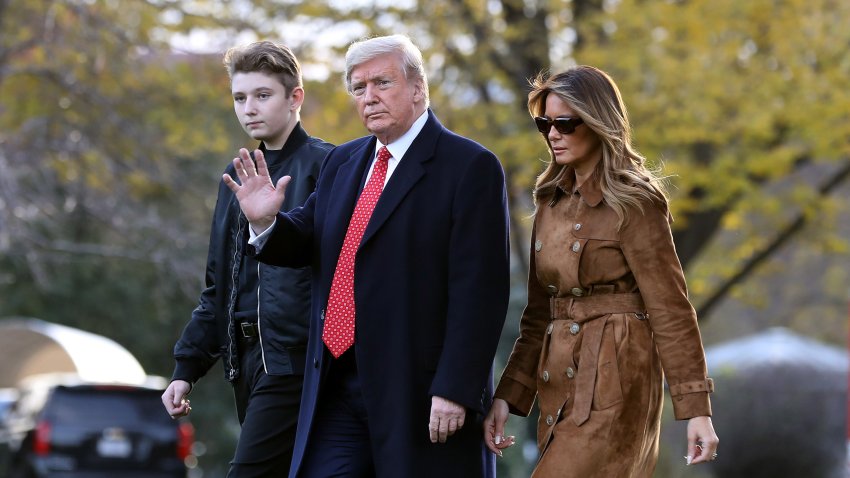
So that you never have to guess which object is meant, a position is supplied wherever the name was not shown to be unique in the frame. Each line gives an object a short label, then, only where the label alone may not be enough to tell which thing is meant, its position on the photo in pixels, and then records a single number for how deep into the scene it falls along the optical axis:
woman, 9.19
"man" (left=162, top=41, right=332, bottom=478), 10.56
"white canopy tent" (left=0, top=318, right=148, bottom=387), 50.16
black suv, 30.28
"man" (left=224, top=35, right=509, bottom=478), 9.27
